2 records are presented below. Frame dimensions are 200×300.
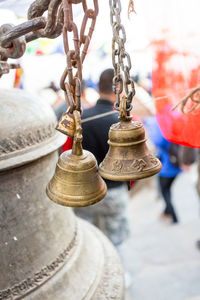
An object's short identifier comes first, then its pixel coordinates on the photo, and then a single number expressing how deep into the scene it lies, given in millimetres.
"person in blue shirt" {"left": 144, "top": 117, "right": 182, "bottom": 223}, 4468
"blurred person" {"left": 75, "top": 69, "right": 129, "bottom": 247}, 3092
